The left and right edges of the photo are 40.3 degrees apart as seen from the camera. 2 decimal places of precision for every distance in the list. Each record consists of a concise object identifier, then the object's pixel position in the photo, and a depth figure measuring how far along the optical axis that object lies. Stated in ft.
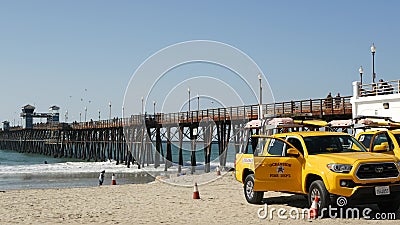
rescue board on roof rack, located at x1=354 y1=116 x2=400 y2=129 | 49.96
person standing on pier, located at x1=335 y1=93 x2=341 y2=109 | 96.84
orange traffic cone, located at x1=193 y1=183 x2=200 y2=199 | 50.17
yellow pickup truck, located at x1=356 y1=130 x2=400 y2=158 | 40.01
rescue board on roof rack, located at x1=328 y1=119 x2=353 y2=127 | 67.64
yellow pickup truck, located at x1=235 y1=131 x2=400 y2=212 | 33.60
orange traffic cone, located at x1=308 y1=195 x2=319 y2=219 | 34.80
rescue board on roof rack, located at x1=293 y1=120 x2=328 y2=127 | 49.57
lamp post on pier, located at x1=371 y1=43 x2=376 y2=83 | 93.61
